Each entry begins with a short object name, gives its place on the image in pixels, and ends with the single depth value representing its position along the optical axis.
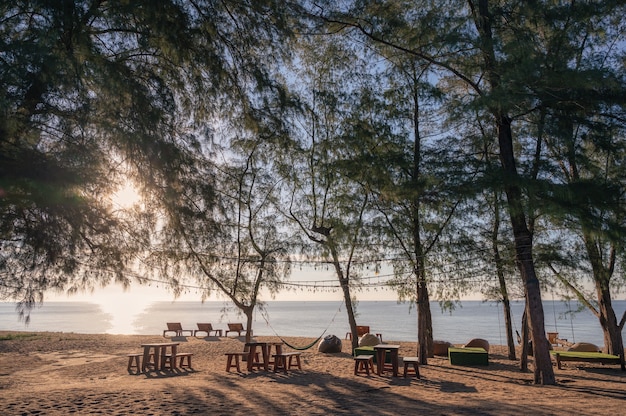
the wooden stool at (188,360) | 12.72
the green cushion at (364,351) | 13.62
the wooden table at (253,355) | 12.18
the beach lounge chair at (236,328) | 23.79
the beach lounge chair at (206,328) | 23.94
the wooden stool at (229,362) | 11.89
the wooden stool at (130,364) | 12.09
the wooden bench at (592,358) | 12.82
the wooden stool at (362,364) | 11.41
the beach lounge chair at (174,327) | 23.49
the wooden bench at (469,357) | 14.05
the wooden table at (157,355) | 12.21
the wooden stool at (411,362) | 11.05
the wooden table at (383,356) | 11.34
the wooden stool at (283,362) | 11.98
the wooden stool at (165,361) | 12.41
